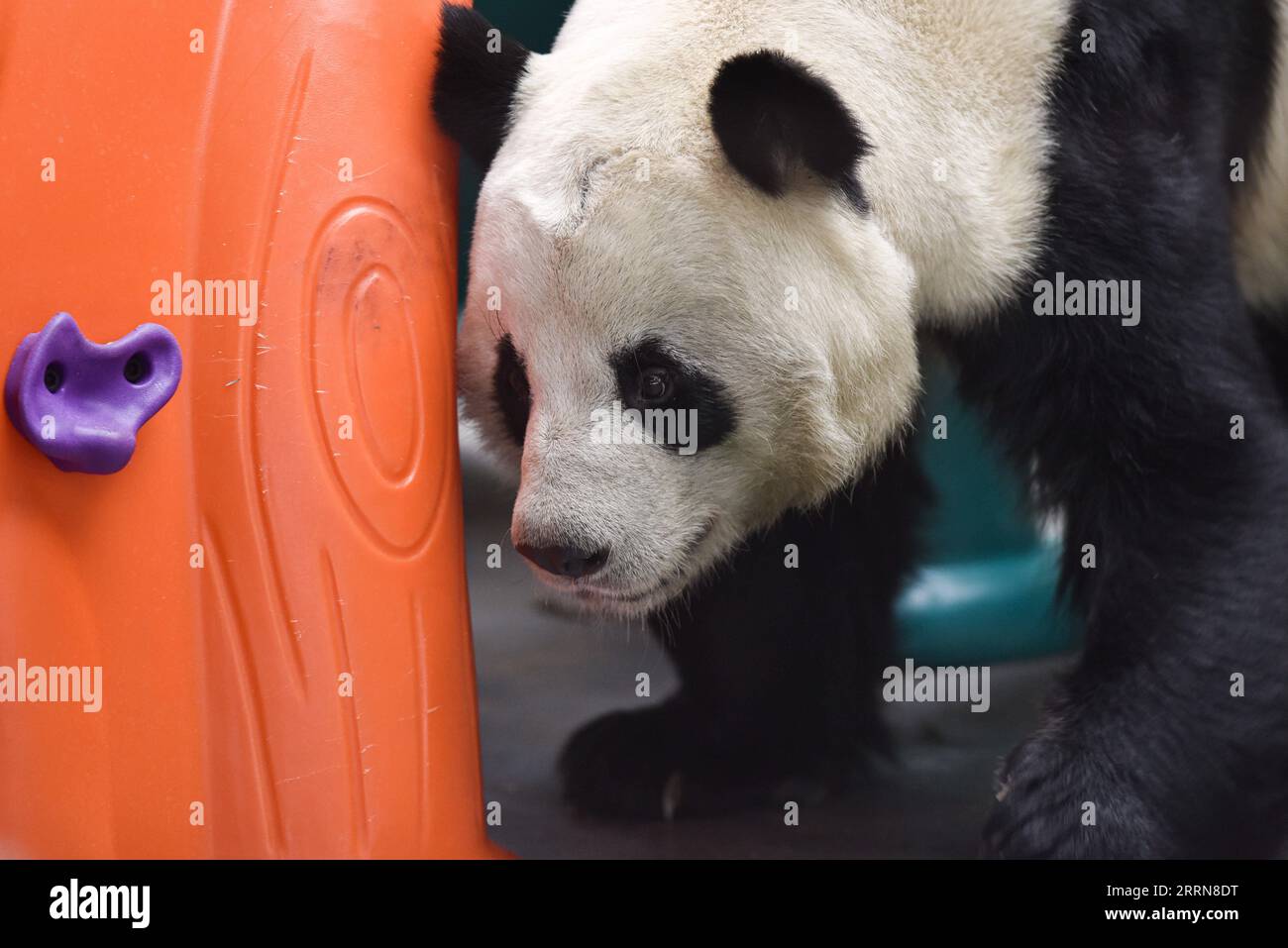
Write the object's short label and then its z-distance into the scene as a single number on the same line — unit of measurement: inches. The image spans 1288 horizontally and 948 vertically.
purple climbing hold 59.8
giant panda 77.7
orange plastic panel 63.0
